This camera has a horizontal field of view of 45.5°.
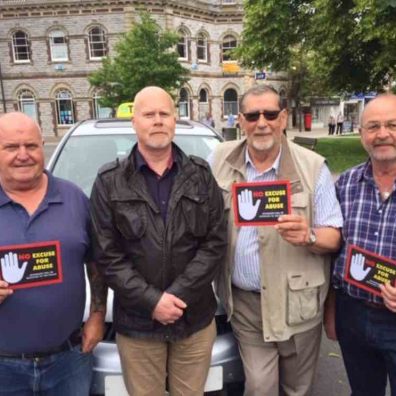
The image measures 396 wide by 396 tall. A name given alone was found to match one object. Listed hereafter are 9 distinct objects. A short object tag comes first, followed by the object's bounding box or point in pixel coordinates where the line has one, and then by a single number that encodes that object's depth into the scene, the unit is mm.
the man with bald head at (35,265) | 2238
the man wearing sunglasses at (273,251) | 2631
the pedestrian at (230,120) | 35912
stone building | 34062
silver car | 2738
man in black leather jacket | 2340
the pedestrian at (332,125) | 33716
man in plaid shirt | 2457
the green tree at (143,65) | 24547
